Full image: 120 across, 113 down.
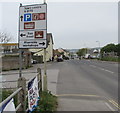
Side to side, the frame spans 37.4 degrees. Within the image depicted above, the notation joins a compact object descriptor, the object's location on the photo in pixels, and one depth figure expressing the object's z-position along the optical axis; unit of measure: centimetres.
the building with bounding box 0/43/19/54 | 3673
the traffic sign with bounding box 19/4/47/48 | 614
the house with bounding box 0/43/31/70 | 2465
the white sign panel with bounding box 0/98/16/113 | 276
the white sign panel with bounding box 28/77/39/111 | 439
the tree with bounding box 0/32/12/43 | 3669
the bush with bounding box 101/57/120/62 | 4328
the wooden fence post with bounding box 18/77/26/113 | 402
